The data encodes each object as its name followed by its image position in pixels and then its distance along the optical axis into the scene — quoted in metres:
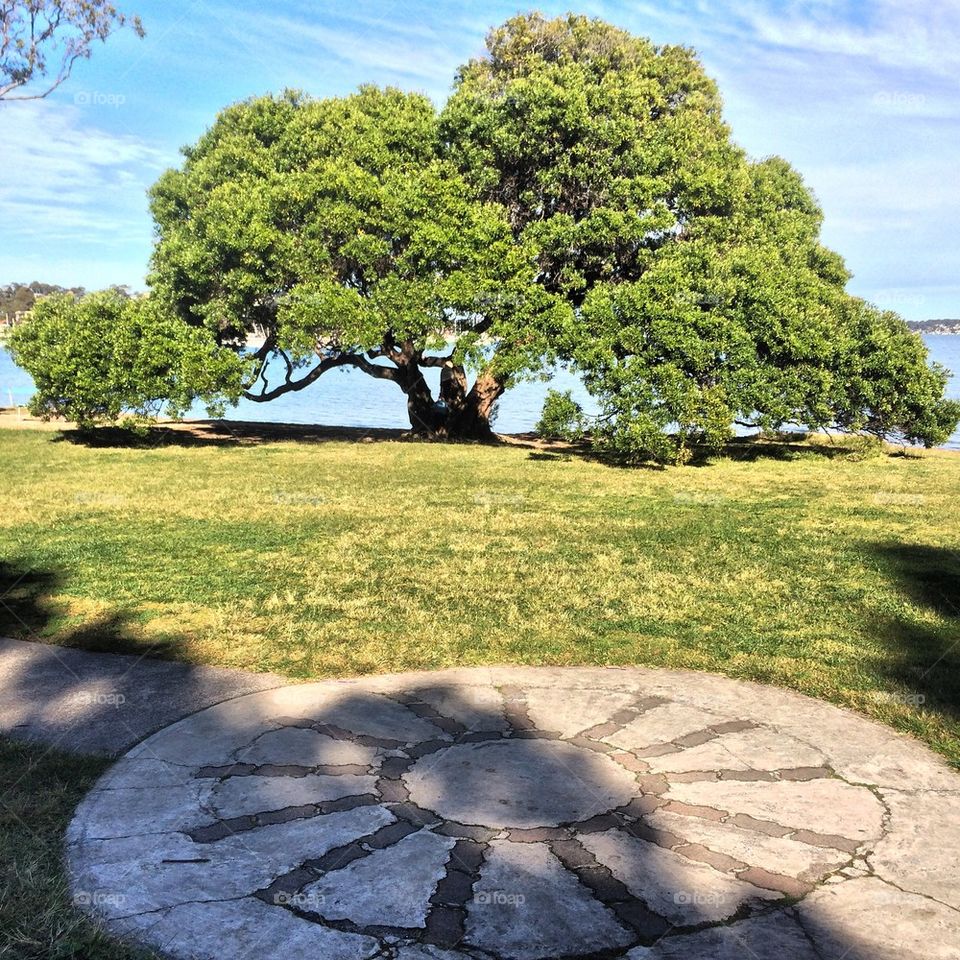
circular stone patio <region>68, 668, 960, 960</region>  3.33
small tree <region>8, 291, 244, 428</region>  21.33
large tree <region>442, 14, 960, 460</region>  18.84
